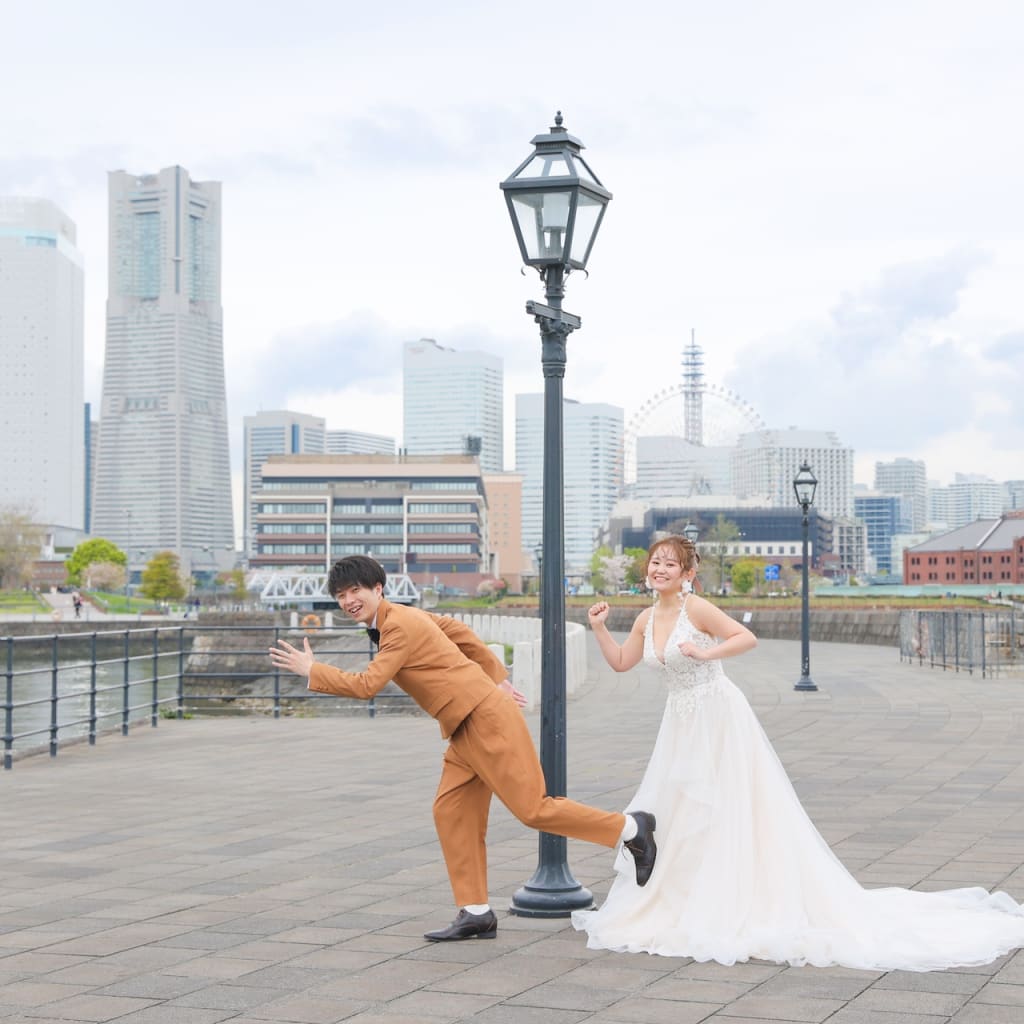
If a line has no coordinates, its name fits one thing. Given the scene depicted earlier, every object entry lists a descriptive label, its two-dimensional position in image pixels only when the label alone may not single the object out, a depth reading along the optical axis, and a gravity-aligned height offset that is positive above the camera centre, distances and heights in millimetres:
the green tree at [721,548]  90188 +1742
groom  6207 -756
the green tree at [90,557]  152625 +1474
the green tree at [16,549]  120312 +1850
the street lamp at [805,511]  24369 +1134
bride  6035 -1290
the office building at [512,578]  186750 -805
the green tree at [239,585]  123375 -1319
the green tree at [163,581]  126750 -879
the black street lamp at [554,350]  7004 +1139
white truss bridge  97506 -1202
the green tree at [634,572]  111438 +9
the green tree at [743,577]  95625 -319
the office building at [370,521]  147500 +5205
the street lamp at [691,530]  41344 +1247
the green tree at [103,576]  142750 -499
